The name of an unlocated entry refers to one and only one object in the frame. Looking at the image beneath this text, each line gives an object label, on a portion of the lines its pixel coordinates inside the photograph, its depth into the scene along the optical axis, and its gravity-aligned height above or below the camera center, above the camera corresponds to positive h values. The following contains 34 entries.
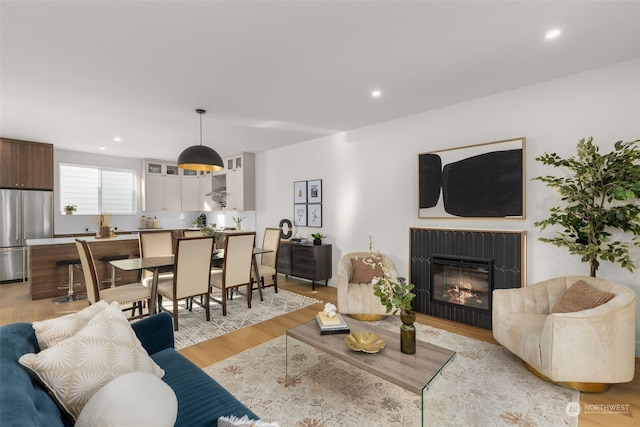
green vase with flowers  1.89 -0.62
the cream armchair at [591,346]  2.02 -0.96
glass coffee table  1.62 -0.95
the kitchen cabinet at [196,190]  7.53 +0.62
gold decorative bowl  1.92 -0.92
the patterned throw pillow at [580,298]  2.19 -0.69
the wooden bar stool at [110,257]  4.55 -0.72
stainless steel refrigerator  5.14 -0.23
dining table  3.21 -0.60
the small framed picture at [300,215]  5.54 -0.04
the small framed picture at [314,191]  5.24 +0.42
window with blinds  6.26 +0.56
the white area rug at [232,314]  3.14 -1.33
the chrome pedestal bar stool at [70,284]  4.27 -1.08
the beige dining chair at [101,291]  2.89 -0.87
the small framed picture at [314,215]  5.27 -0.04
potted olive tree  2.29 +0.09
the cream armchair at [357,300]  3.38 -1.05
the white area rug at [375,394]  1.86 -1.36
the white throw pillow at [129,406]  0.91 -0.65
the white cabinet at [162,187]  6.98 +0.67
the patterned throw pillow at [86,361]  1.04 -0.59
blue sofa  0.79 -0.75
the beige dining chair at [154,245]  4.18 -0.48
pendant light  3.46 +0.68
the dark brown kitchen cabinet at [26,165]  5.15 +0.92
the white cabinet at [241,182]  6.46 +0.72
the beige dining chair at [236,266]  3.67 -0.71
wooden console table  4.87 -0.86
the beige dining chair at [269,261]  4.54 -0.83
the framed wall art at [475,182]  3.14 +0.38
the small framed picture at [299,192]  5.50 +0.42
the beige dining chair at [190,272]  3.20 -0.70
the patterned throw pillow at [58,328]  1.22 -0.52
